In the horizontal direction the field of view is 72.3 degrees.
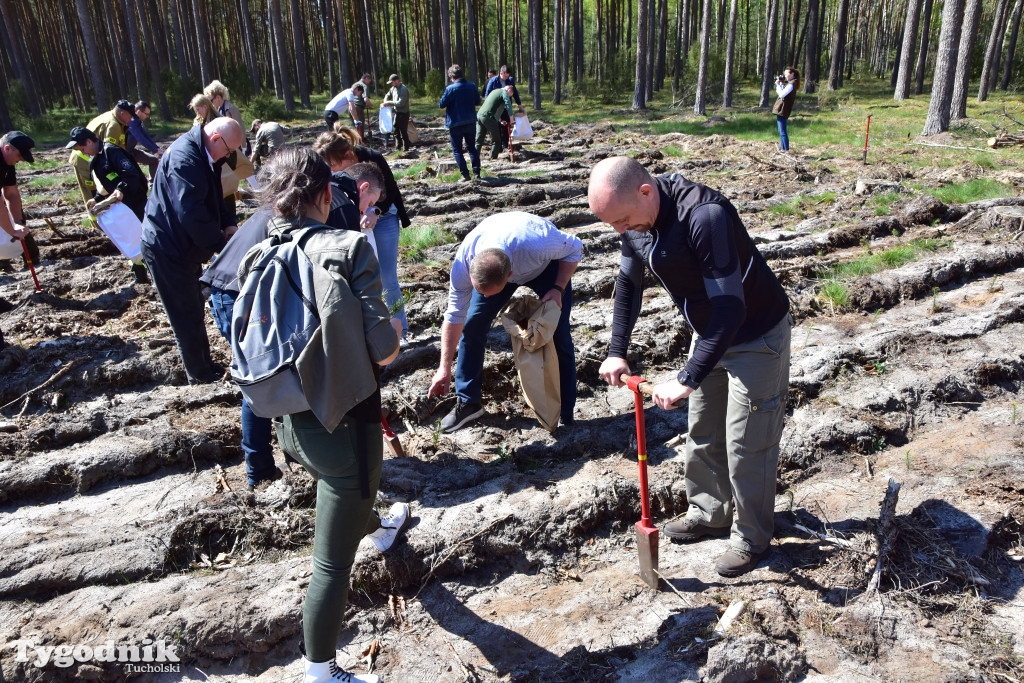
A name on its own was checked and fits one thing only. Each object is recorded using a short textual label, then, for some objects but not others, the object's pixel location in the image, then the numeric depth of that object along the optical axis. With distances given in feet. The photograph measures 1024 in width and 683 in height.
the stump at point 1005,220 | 22.74
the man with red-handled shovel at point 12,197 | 20.26
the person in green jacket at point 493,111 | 41.86
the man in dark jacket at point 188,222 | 13.96
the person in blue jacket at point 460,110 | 36.22
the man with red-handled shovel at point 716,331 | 8.60
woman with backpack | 7.29
